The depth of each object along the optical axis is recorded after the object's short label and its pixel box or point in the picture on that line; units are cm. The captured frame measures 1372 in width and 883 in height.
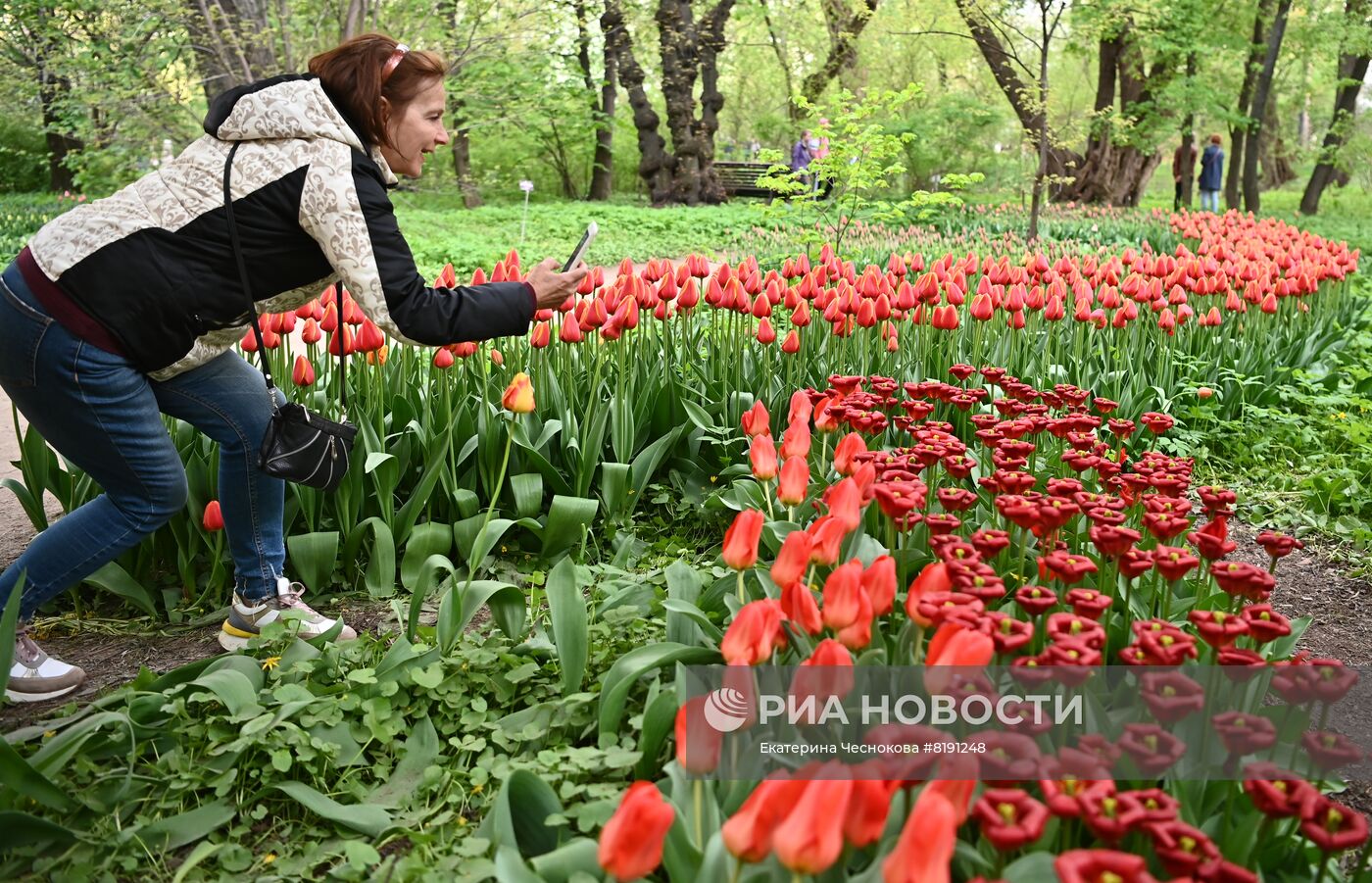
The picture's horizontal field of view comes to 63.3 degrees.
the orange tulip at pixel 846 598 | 163
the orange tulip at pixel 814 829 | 113
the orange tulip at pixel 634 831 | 122
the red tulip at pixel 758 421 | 275
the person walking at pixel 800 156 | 2097
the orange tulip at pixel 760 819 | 120
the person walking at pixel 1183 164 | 2019
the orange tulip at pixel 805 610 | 168
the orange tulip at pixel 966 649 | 138
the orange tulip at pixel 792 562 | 173
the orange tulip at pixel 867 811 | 127
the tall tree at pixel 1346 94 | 1659
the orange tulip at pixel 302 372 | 379
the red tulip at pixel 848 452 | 237
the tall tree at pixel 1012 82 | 1105
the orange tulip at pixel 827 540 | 192
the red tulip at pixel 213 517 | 335
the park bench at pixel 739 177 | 2466
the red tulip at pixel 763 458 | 240
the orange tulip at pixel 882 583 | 168
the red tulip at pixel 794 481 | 220
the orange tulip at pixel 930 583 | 169
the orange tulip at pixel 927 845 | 108
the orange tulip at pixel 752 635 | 153
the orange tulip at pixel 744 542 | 188
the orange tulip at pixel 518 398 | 257
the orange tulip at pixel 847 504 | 197
